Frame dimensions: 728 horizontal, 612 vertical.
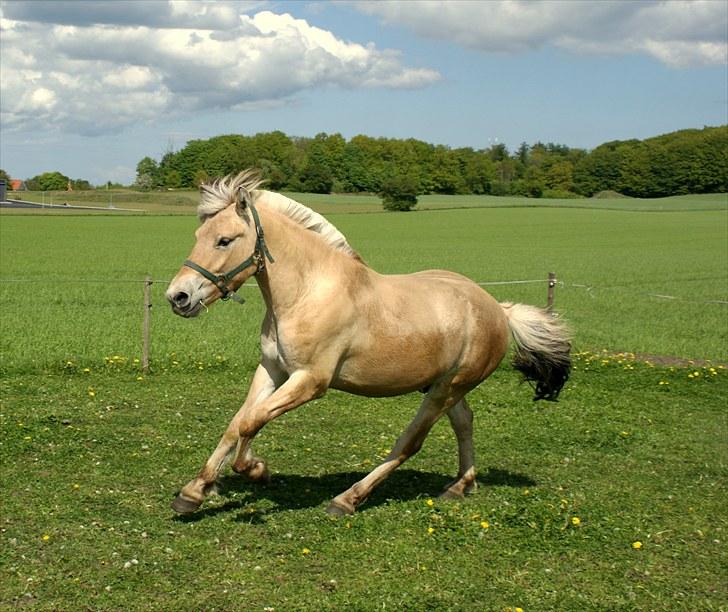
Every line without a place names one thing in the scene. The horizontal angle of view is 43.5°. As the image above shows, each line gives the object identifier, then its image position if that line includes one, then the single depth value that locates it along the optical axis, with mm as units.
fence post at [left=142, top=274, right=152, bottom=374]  13742
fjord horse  6762
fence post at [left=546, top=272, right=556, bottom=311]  15672
